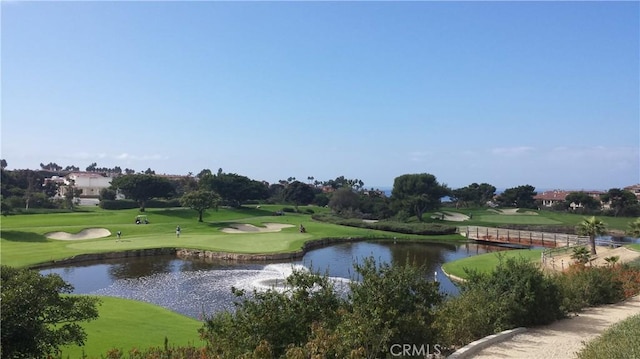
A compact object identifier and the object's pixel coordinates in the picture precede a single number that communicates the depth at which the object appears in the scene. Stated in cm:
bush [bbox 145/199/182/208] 8562
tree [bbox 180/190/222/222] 6122
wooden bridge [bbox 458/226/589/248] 4972
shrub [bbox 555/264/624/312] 1777
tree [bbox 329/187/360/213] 8700
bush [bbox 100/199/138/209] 8038
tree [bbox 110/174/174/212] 7644
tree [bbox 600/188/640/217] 8769
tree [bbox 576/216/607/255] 3528
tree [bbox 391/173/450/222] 7694
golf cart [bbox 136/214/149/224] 5809
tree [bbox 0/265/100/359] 809
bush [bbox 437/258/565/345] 1267
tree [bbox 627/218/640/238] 3361
